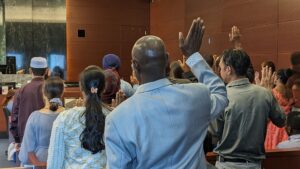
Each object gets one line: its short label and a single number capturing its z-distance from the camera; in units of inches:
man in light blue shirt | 59.7
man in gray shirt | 102.6
